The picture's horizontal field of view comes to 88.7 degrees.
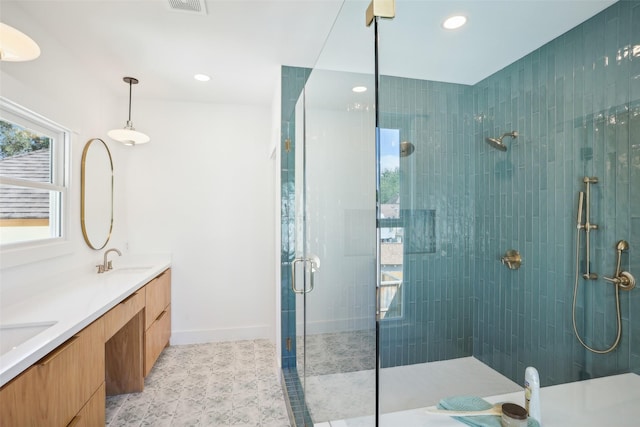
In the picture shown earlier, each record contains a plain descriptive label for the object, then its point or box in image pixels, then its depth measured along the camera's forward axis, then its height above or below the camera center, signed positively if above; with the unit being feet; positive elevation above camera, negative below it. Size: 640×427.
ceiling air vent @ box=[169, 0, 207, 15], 5.81 +3.83
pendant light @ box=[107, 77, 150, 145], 9.16 +2.33
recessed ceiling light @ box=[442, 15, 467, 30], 5.65 +3.43
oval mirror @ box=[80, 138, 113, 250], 8.58 +0.64
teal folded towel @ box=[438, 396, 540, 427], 4.21 -2.67
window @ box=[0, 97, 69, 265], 6.22 +0.82
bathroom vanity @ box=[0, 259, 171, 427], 3.78 -1.98
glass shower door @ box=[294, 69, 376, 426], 3.92 -0.46
